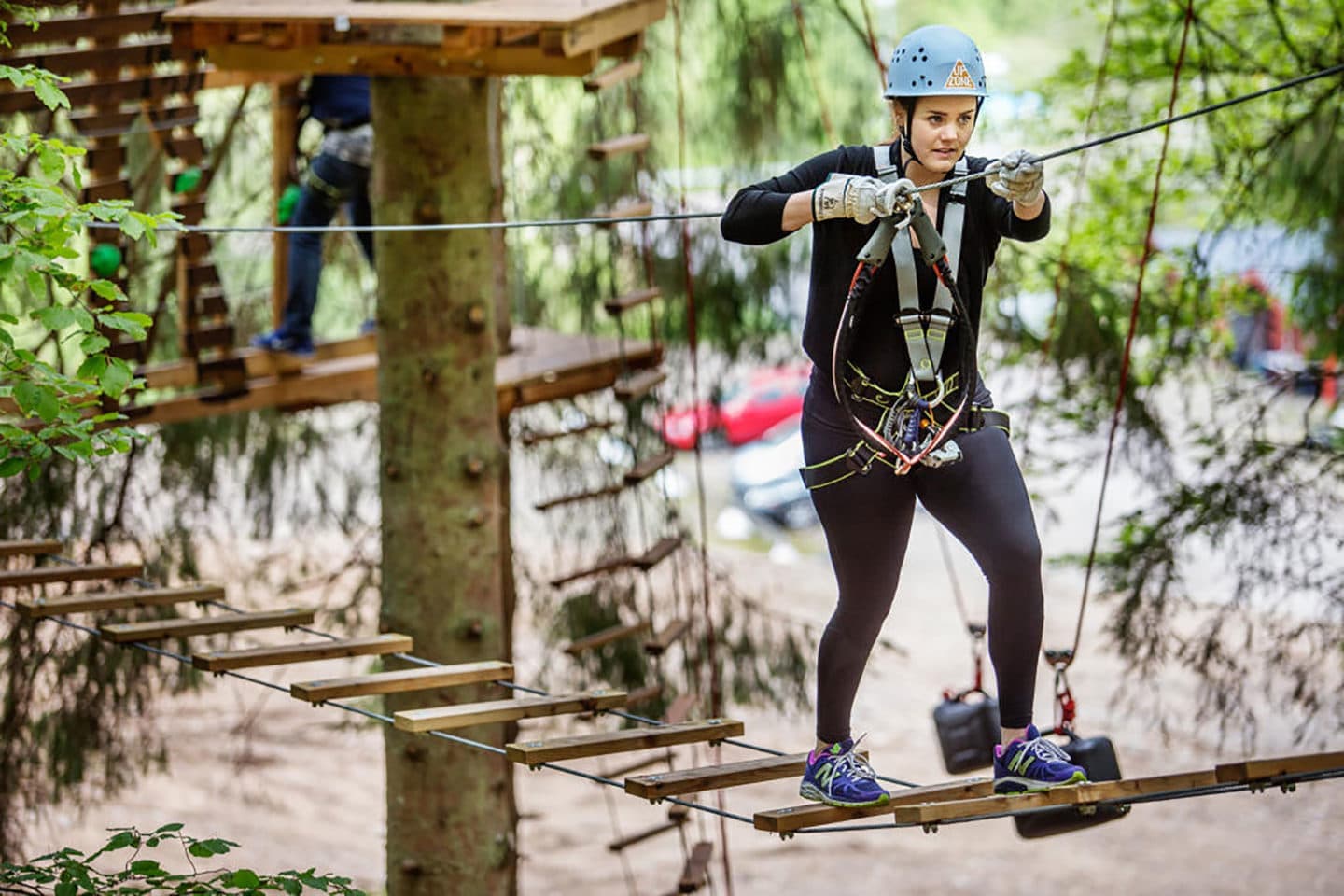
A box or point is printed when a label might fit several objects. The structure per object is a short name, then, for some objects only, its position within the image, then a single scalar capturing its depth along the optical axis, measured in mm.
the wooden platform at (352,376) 12000
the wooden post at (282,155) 12875
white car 30156
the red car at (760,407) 32687
